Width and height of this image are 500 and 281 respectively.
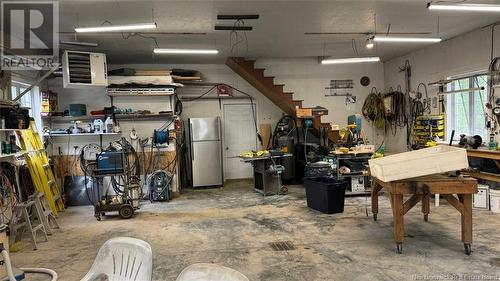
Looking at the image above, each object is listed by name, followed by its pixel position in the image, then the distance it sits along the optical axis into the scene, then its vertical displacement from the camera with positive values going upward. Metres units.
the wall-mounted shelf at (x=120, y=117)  7.03 +0.41
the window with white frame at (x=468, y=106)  6.28 +0.35
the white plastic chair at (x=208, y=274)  1.37 -0.60
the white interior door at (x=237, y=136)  8.88 -0.12
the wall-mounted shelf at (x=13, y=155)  4.44 -0.23
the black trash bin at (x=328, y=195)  5.32 -1.10
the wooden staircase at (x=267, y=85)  8.12 +1.15
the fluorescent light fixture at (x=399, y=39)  5.73 +1.53
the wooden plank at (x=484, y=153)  5.12 -0.50
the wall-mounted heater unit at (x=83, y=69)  6.05 +1.28
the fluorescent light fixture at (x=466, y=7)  4.23 +1.52
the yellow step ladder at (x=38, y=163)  5.39 -0.43
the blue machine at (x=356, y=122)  7.32 +0.12
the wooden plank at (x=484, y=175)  5.25 -0.88
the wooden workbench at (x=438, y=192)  3.55 -0.73
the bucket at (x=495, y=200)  5.20 -1.24
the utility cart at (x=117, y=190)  5.58 -1.04
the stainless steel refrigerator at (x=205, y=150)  7.82 -0.42
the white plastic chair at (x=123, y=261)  1.87 -0.75
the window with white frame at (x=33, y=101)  6.33 +0.74
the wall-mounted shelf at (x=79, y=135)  6.74 +0.04
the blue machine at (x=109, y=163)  6.11 -0.51
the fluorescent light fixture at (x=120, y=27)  4.54 +1.50
